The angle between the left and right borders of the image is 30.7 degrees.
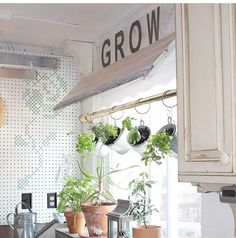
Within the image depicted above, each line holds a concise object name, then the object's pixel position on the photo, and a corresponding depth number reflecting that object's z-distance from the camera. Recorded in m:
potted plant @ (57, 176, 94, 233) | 2.60
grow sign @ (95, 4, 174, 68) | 2.24
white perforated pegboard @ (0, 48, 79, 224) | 3.07
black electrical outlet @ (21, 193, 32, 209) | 3.08
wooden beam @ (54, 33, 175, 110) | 1.79
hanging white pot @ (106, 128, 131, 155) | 2.45
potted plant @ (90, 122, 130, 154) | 2.46
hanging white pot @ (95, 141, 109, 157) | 2.74
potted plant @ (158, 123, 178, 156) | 1.90
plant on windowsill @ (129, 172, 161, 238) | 2.03
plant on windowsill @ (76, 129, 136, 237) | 2.36
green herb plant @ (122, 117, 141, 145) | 2.22
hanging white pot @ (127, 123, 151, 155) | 2.20
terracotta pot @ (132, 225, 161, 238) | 1.94
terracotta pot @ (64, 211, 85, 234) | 2.61
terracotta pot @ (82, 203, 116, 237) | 2.36
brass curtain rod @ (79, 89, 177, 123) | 1.98
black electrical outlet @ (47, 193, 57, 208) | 3.16
